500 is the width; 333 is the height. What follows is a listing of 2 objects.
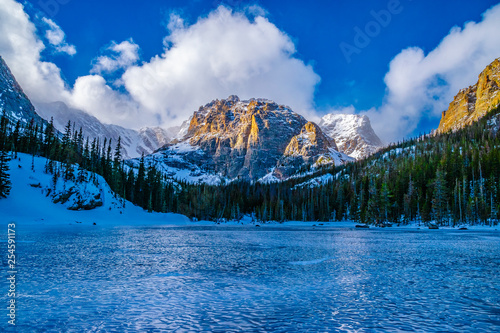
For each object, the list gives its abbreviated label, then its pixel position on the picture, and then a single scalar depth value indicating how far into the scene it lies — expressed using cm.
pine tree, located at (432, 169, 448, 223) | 10381
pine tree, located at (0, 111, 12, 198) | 8148
